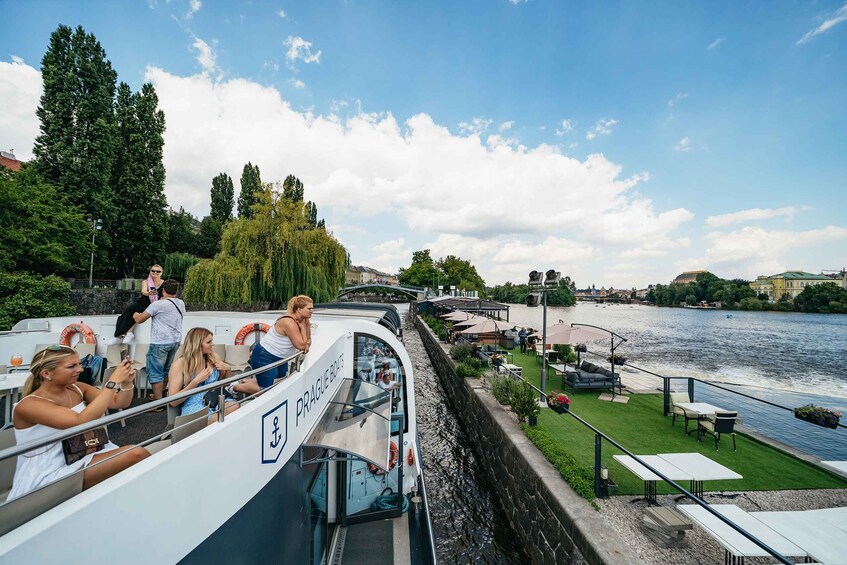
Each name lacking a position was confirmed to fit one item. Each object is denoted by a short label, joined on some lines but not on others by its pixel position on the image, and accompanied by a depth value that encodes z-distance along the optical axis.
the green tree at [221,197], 53.84
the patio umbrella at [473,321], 21.25
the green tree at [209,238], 50.28
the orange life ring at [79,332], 5.77
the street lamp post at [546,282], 10.27
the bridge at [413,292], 69.12
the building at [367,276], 121.25
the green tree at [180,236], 48.84
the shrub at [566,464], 5.51
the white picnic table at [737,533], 3.72
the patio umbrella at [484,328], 17.03
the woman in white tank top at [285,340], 3.84
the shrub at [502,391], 9.66
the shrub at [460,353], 16.19
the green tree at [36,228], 19.28
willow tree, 17.98
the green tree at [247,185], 51.00
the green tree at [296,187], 58.06
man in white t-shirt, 4.32
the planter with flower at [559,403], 7.90
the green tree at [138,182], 30.72
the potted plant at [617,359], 11.79
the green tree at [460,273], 95.99
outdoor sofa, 11.21
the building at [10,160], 43.29
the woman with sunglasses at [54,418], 1.74
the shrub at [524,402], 8.17
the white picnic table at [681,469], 5.02
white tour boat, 1.44
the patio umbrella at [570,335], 12.22
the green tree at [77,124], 25.14
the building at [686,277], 172.50
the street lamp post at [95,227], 24.32
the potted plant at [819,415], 7.23
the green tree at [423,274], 93.62
